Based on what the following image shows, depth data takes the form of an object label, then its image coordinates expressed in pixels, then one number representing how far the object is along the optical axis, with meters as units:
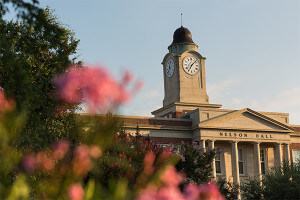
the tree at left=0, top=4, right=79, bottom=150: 22.52
